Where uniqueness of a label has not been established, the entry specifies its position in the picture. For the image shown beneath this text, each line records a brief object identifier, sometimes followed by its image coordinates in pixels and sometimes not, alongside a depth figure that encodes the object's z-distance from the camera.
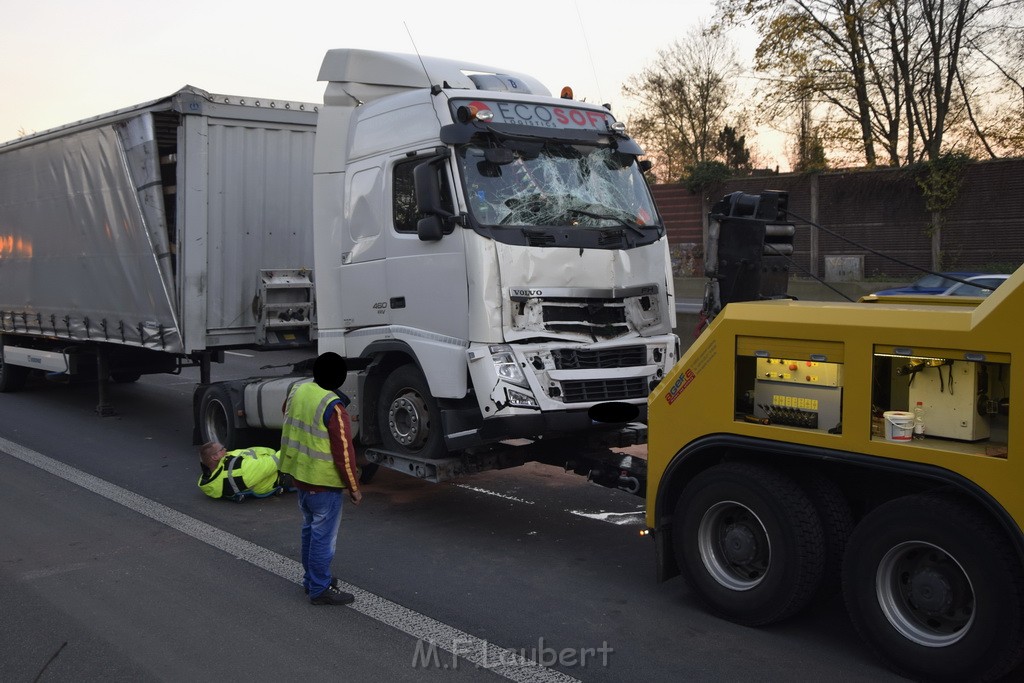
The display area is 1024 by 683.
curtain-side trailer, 9.66
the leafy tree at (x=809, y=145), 31.23
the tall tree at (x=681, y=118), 42.12
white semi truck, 7.03
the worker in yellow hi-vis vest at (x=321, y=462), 5.82
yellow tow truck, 4.37
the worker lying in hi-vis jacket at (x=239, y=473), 8.48
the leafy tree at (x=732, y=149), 38.33
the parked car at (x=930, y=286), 14.41
